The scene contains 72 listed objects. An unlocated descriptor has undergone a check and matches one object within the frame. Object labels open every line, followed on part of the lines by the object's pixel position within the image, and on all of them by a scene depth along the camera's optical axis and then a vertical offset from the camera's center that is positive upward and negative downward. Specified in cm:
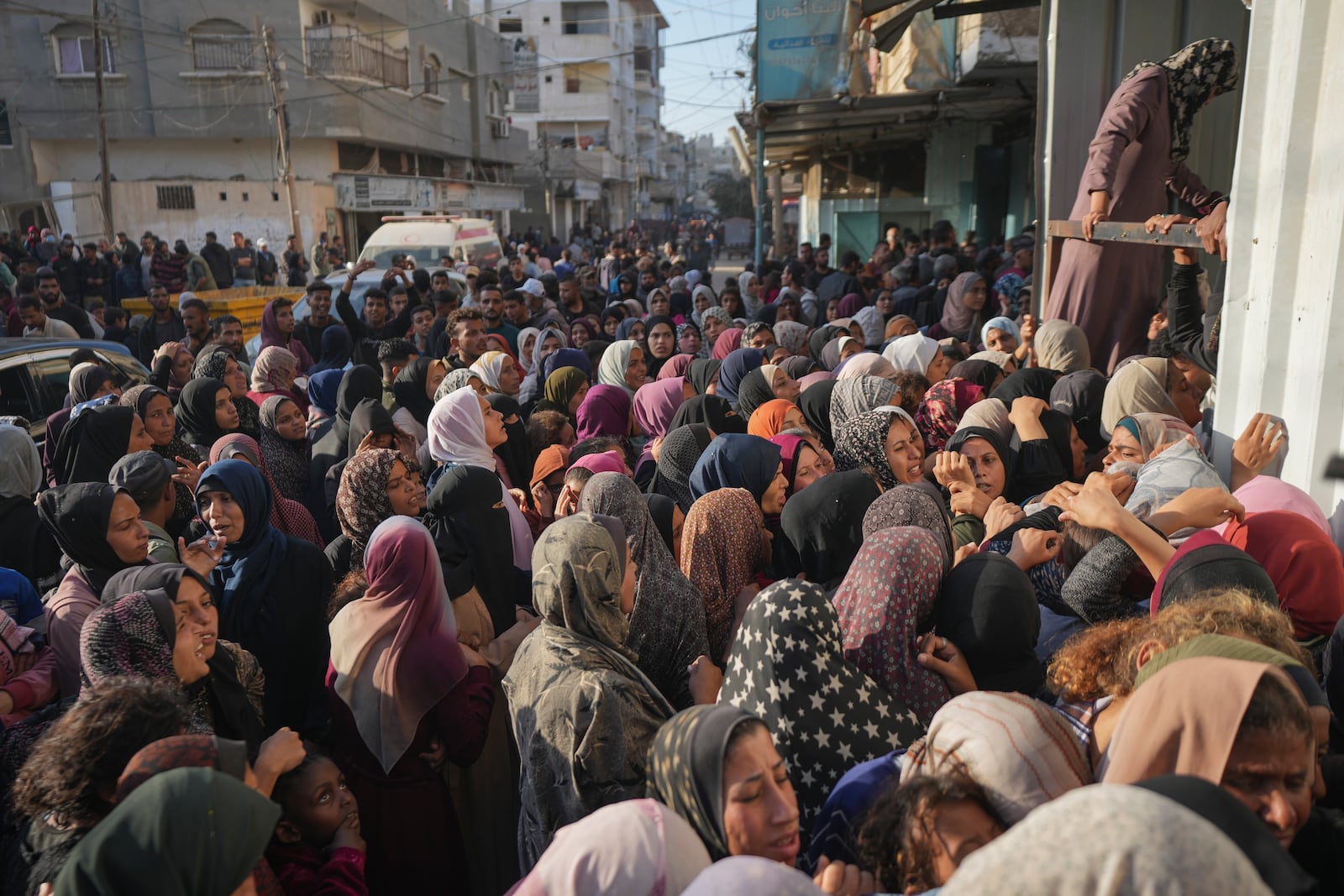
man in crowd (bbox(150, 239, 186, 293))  1402 -22
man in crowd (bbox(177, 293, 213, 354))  732 -50
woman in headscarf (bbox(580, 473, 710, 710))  275 -100
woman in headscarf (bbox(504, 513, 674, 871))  223 -103
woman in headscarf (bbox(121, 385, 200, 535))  456 -76
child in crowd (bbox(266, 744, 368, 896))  222 -137
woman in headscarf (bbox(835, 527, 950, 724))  222 -83
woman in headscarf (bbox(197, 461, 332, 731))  308 -108
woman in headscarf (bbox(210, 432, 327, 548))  402 -107
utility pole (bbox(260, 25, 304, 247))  2045 +301
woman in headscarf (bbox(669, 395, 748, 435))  459 -75
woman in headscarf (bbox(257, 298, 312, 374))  776 -58
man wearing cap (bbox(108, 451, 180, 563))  355 -83
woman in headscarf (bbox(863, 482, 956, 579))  283 -75
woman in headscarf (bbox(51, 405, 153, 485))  432 -82
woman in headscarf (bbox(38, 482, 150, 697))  302 -87
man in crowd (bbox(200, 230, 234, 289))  1627 -7
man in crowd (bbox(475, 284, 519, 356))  759 -44
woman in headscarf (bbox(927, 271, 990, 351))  768 -46
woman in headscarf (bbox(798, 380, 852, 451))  455 -73
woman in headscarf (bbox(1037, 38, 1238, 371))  454 +34
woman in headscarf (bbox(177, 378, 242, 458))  497 -80
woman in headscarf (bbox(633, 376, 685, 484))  513 -79
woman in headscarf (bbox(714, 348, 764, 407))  547 -64
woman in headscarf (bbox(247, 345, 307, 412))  599 -71
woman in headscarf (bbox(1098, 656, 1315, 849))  145 -72
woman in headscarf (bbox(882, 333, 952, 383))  539 -58
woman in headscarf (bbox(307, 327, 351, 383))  709 -68
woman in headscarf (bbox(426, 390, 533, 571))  416 -75
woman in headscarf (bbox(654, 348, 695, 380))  585 -68
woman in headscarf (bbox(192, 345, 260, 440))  531 -67
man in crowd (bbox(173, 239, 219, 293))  1409 -28
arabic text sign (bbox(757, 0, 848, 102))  1086 +227
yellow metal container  1132 -56
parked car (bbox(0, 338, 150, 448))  598 -75
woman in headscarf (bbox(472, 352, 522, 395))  597 -72
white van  1492 +20
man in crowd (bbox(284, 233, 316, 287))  1936 -18
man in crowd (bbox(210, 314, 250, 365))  713 -57
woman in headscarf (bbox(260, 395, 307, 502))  480 -92
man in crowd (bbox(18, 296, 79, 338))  795 -54
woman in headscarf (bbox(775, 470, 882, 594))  298 -83
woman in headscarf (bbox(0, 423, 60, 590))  371 -99
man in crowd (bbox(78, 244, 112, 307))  1391 -31
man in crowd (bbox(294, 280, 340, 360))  805 -54
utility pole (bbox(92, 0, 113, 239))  1834 +195
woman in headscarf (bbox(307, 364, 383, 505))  468 -86
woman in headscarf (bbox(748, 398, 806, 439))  440 -75
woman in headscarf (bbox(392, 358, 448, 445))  546 -73
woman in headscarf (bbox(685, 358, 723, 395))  575 -71
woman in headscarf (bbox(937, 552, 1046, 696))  228 -87
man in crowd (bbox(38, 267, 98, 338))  891 -47
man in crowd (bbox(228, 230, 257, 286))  1855 -13
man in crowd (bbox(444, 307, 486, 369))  625 -54
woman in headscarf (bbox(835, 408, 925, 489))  349 -69
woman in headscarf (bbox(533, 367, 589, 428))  536 -75
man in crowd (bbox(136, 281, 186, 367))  838 -63
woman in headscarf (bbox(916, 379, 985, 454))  433 -70
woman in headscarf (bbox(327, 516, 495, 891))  261 -122
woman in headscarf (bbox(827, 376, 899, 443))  419 -62
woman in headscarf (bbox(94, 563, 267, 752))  230 -93
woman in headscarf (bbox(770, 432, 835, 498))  364 -78
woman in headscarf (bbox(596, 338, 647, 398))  591 -68
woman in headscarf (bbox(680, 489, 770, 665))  302 -95
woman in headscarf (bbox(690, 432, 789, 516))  344 -76
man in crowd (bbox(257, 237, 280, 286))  1938 -24
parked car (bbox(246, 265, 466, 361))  1081 -34
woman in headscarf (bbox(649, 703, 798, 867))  176 -97
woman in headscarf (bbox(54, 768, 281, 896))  154 -95
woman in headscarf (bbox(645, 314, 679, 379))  693 -64
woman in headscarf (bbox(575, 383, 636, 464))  506 -83
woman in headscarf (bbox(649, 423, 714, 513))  399 -83
